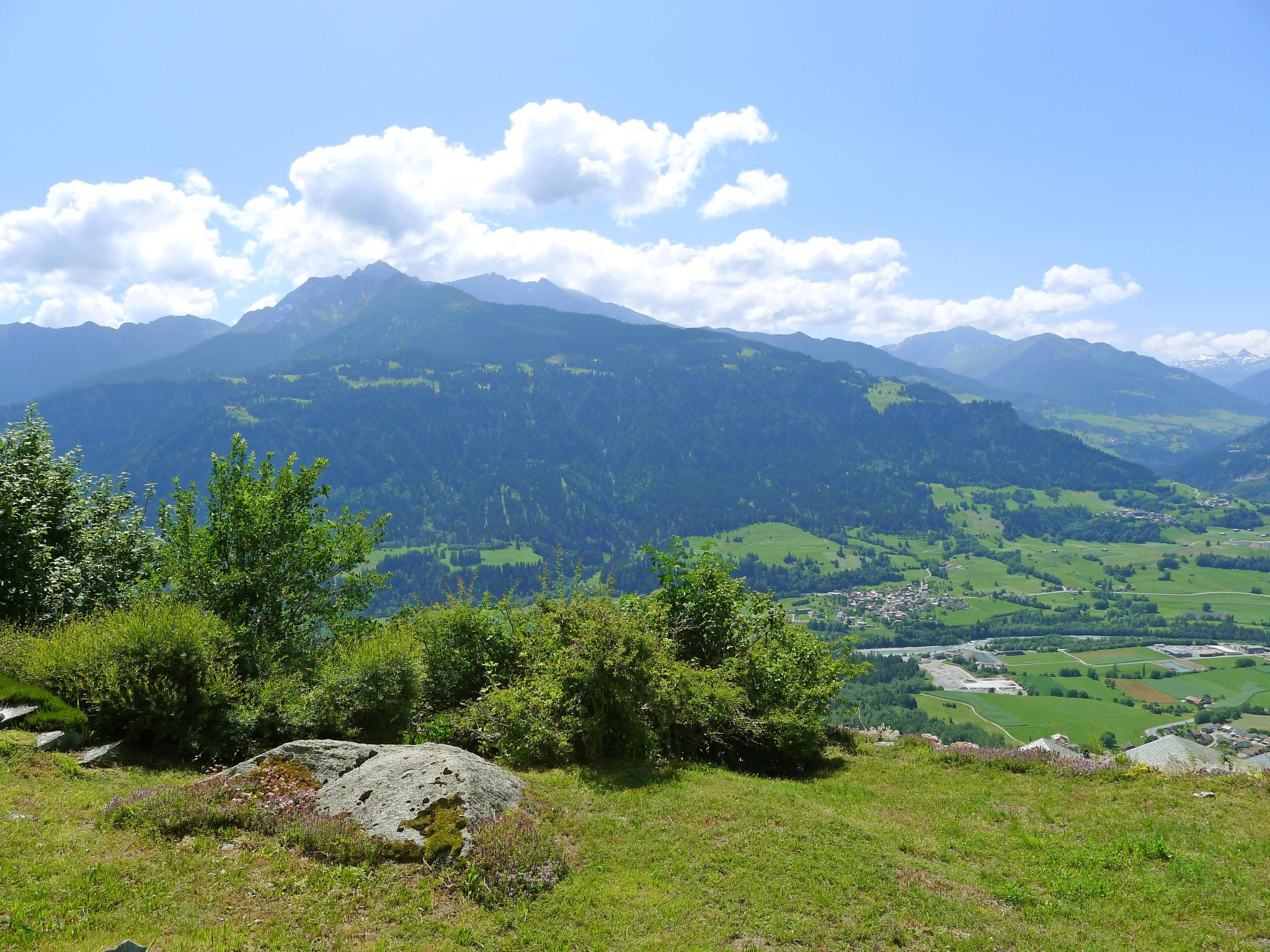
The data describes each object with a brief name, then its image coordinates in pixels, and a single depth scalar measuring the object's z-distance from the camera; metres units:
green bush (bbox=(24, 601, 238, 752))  11.31
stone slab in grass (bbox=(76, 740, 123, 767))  10.47
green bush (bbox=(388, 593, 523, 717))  16.22
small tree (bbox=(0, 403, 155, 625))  17.19
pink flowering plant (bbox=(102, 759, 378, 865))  8.15
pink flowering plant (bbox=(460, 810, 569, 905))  7.66
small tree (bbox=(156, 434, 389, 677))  17.12
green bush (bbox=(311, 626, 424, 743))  12.91
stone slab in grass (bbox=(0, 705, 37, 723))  10.60
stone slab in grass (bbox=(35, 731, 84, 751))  10.41
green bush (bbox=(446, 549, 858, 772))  13.33
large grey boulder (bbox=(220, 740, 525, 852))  8.76
